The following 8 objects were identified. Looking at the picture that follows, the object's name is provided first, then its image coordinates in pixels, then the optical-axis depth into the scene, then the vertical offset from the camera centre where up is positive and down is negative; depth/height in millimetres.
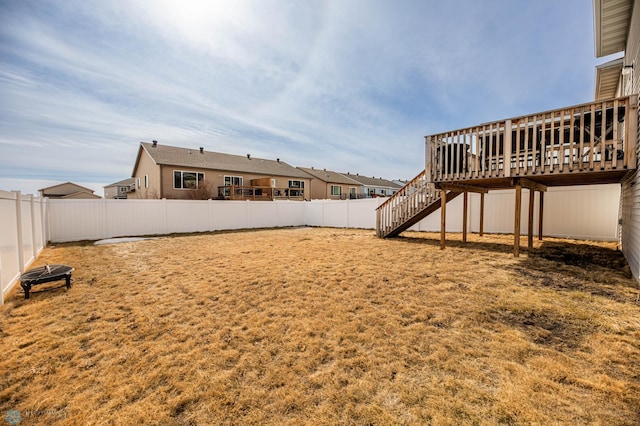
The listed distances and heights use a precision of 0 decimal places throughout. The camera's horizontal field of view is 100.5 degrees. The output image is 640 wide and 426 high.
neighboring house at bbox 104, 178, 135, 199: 36219 +2455
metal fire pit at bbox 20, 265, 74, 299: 4422 -1216
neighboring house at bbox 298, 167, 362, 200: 32094 +2377
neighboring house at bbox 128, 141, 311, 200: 19219 +2389
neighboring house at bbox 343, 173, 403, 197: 39906 +2927
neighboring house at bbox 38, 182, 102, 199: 39312 +2513
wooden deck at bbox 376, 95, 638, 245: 5359 +1161
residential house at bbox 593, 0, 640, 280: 5055 +4127
